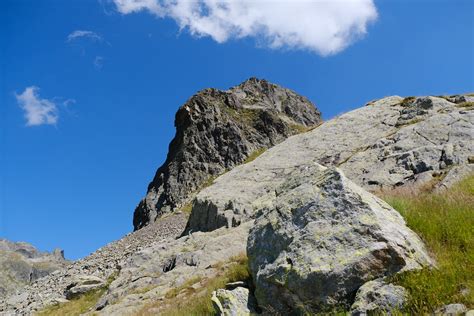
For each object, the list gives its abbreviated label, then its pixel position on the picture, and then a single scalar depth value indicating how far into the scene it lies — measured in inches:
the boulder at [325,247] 339.9
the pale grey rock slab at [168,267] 729.6
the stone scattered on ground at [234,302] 399.9
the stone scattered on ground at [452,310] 270.3
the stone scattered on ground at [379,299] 304.5
